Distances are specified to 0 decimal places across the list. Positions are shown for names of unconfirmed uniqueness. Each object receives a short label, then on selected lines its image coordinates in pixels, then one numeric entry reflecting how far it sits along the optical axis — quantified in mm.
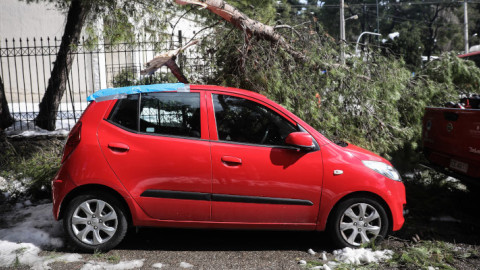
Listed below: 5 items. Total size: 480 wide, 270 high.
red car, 4191
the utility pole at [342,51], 7000
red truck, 4969
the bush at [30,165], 6406
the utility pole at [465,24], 33781
